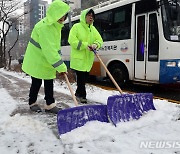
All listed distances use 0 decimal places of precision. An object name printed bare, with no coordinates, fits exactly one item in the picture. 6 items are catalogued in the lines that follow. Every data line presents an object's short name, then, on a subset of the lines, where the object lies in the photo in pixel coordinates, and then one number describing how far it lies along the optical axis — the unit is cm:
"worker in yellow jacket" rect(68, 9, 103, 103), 318
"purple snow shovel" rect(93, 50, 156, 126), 231
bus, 397
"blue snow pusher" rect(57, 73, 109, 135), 205
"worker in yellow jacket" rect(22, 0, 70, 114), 241
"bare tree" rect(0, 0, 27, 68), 1600
